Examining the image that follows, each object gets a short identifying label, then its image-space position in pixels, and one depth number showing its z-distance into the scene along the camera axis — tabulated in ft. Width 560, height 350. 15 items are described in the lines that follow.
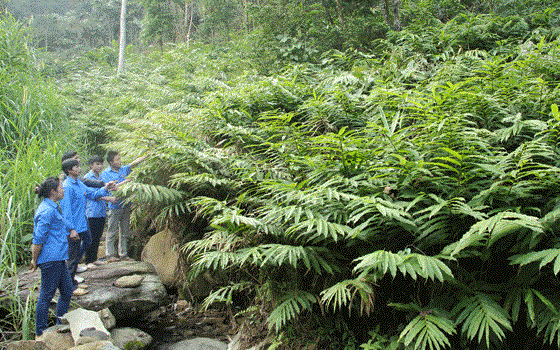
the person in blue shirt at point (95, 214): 19.66
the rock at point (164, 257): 19.76
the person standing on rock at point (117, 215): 20.30
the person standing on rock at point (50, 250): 13.25
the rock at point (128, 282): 17.31
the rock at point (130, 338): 14.70
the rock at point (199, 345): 14.67
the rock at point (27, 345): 11.28
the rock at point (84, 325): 13.12
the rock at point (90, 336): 12.59
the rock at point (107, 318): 15.11
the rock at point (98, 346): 11.88
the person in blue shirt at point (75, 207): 15.87
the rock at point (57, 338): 12.84
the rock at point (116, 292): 15.80
